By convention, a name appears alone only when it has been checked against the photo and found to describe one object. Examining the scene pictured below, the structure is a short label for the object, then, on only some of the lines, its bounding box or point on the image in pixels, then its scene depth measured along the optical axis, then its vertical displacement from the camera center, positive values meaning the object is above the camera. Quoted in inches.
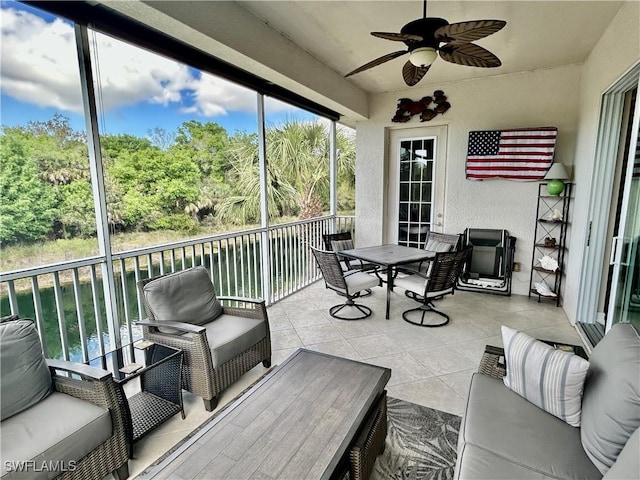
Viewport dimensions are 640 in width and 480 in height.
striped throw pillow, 58.9 -33.7
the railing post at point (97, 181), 90.8 +4.2
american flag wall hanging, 173.2 +21.0
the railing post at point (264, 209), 157.6 -7.2
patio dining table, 152.8 -30.3
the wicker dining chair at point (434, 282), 139.3 -40.4
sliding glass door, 96.8 -18.3
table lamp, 165.5 +7.4
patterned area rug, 70.8 -58.3
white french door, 210.1 +6.2
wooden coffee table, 51.5 -41.4
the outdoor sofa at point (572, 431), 49.1 -40.9
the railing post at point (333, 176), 223.0 +12.0
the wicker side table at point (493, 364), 74.9 -38.9
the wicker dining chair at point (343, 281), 145.9 -40.1
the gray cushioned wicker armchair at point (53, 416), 55.5 -40.1
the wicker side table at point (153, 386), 80.1 -50.9
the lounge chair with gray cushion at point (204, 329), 89.8 -39.8
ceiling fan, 81.7 +40.7
